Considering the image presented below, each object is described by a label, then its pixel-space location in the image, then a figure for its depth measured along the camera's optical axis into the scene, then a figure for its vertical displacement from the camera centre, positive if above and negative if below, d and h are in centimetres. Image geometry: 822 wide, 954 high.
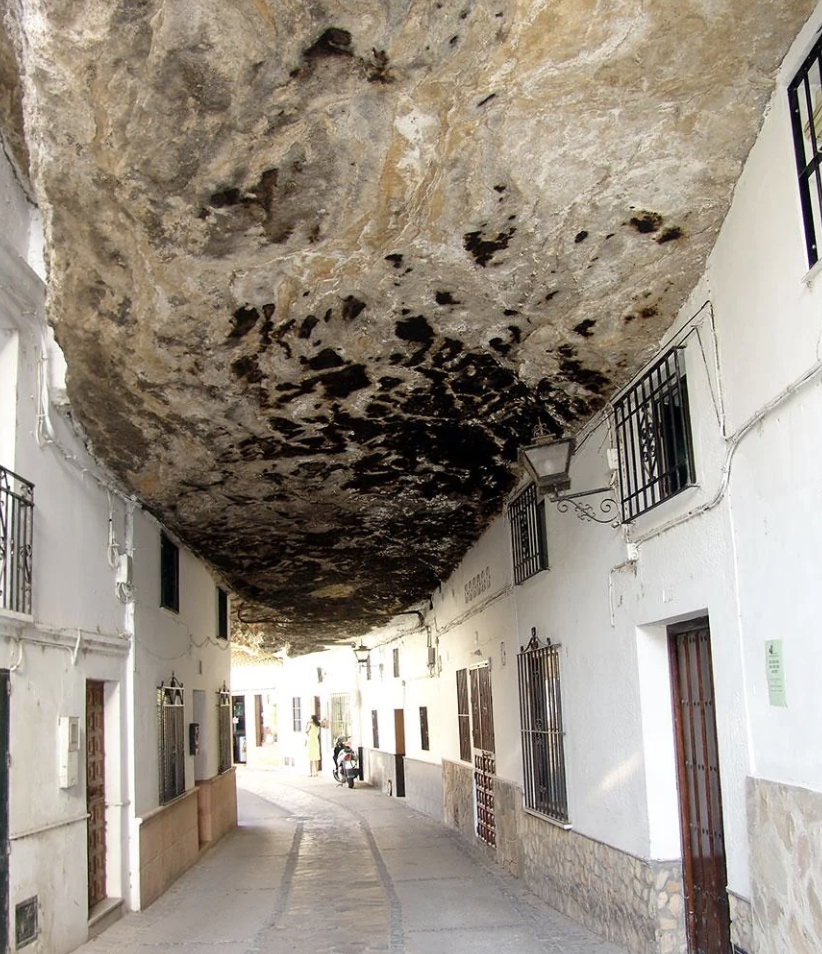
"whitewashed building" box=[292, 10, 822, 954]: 384 +13
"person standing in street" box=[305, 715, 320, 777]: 2742 -240
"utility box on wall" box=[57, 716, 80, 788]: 629 -50
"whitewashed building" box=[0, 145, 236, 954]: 570 +2
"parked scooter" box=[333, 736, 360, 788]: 2347 -256
